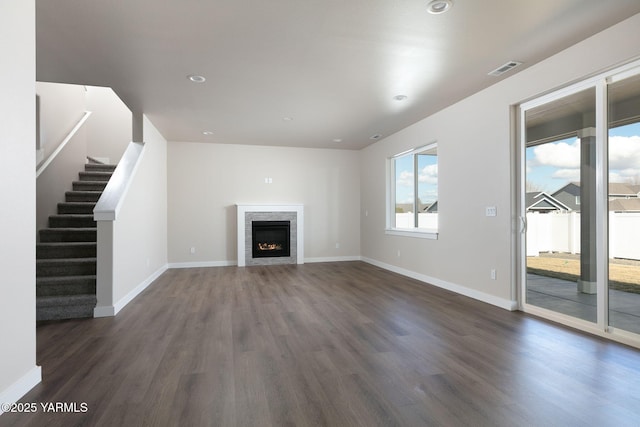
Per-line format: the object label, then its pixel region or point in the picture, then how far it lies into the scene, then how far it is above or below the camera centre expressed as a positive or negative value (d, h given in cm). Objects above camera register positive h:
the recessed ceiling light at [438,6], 233 +148
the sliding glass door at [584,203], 276 +9
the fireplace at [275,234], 718 -45
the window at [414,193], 553 +38
